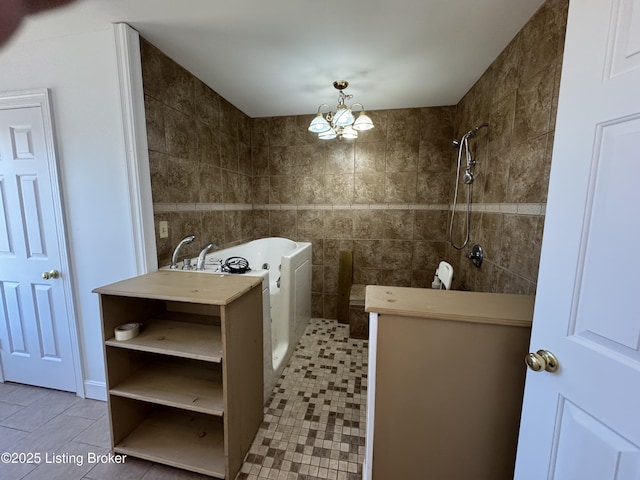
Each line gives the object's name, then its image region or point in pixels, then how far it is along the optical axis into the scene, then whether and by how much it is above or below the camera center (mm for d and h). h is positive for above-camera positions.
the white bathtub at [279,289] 1735 -747
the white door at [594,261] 555 -127
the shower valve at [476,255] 1900 -355
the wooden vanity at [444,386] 950 -685
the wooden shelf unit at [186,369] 1176 -892
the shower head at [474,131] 1858 +591
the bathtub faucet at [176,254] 1729 -334
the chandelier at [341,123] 1956 +672
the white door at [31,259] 1620 -365
